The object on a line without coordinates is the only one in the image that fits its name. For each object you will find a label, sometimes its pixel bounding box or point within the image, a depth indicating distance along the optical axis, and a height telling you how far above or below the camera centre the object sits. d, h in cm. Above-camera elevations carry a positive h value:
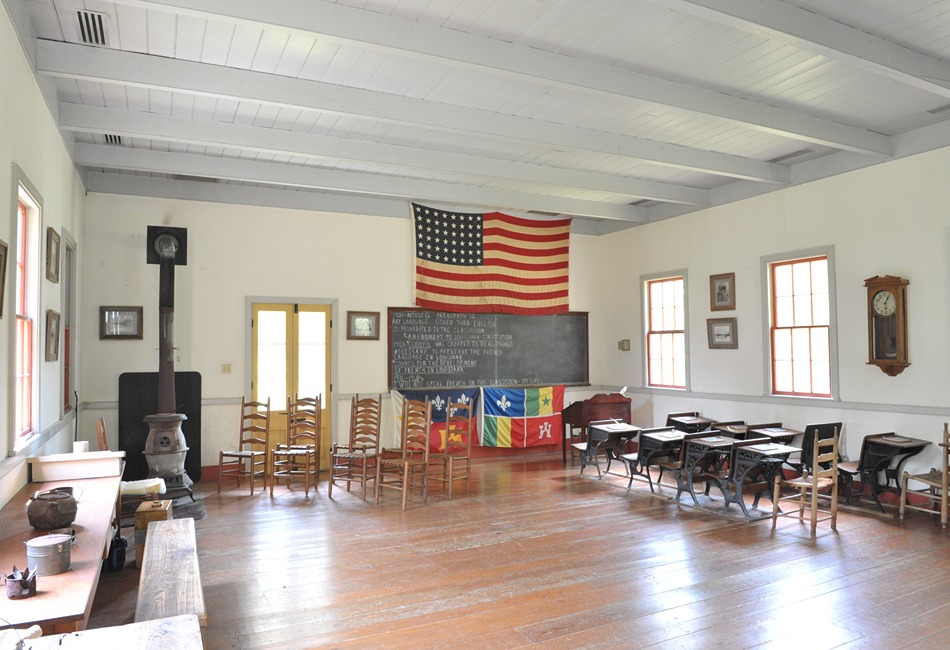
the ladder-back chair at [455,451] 687 -116
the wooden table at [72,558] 227 -89
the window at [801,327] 716 +23
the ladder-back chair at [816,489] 531 -122
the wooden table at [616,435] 745 -100
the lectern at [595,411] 897 -86
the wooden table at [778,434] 677 -90
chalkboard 879 +0
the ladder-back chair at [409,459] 651 -112
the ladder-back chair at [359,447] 721 -110
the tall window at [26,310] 442 +30
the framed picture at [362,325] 845 +33
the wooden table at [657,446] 663 -100
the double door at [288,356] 799 -6
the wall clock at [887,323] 627 +22
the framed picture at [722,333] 805 +18
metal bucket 262 -81
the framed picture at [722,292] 809 +70
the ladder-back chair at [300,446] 713 -109
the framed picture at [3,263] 353 +49
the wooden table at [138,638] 198 -89
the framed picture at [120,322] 729 +34
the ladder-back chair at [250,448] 716 -111
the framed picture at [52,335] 508 +14
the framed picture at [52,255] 501 +77
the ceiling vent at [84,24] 399 +209
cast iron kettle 319 -77
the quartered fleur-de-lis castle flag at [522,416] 916 -95
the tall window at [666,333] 898 +21
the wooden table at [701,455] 615 -103
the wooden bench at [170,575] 289 -111
